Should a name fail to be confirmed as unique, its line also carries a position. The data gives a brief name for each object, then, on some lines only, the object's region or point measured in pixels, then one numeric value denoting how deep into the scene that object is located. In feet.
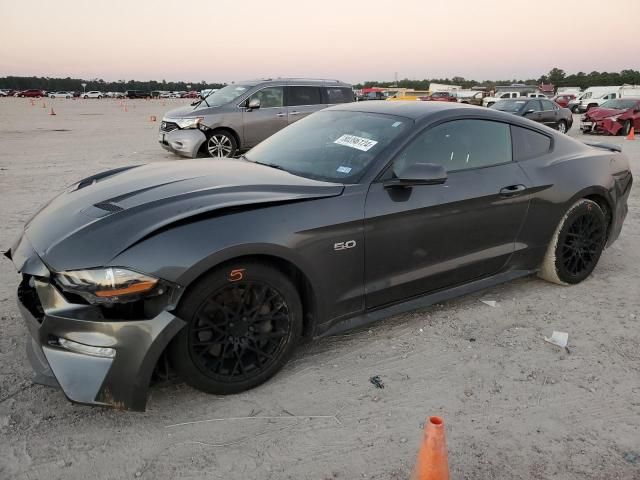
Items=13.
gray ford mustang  7.63
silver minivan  33.53
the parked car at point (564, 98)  125.70
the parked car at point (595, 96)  114.42
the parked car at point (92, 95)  259.68
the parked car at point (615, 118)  58.65
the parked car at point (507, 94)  107.04
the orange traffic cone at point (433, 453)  6.19
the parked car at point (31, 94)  240.73
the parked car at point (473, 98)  109.52
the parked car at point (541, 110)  55.11
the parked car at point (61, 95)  258.96
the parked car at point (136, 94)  259.90
